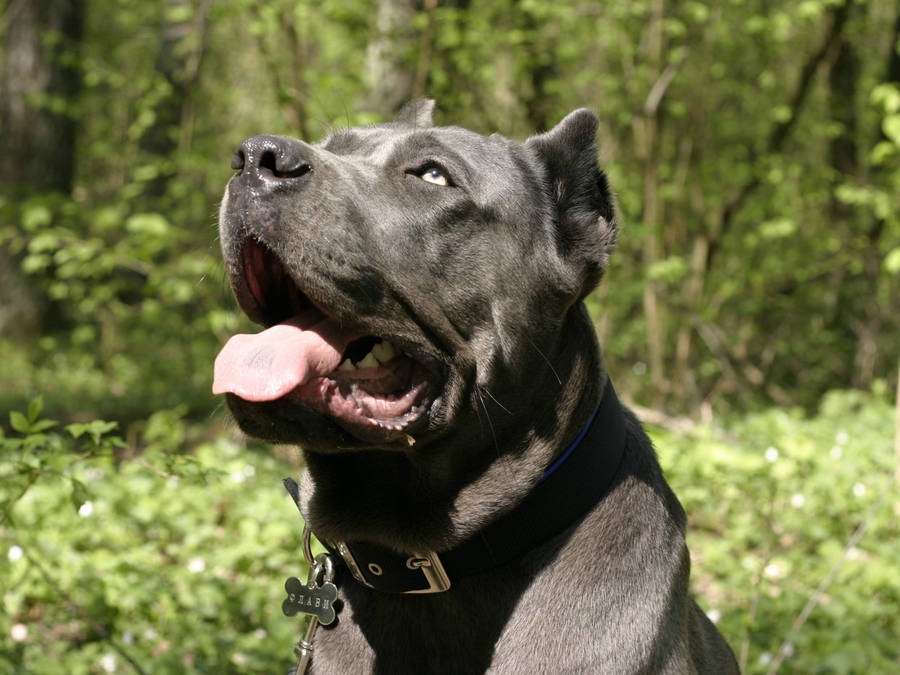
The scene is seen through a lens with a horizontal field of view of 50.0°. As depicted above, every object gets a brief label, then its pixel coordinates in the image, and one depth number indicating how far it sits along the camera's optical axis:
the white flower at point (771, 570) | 4.14
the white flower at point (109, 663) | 3.74
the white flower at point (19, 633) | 3.93
